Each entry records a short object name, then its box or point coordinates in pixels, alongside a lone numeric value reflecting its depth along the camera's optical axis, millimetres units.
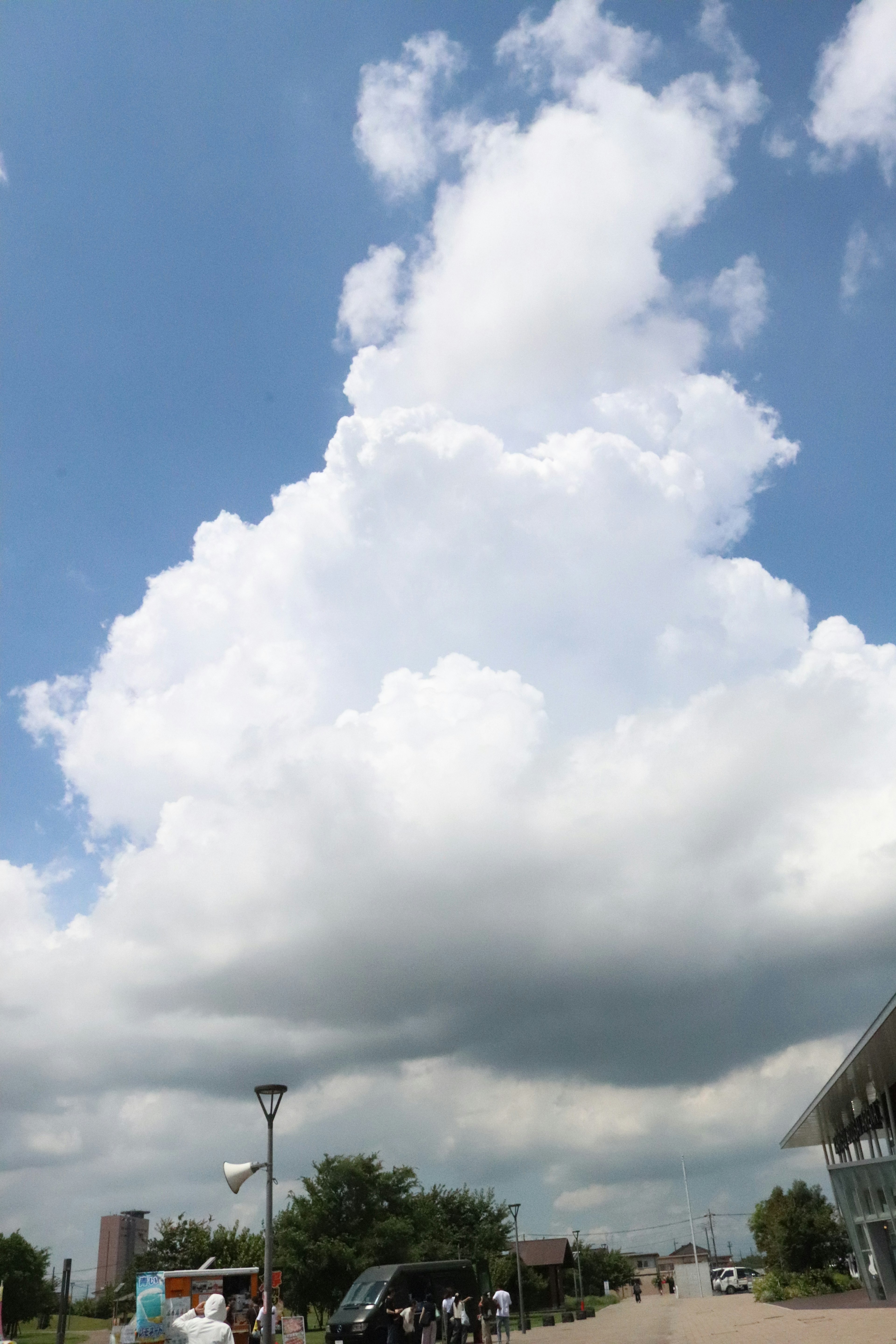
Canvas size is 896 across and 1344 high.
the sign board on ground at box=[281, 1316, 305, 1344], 23938
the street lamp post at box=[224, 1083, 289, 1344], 17281
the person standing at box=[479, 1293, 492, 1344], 30719
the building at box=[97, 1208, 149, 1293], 131750
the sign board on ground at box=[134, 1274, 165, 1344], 14359
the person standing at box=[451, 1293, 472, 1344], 27484
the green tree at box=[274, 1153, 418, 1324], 48094
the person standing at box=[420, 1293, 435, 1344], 24422
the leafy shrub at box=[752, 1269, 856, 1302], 42969
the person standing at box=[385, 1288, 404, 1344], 21672
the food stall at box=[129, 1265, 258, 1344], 15828
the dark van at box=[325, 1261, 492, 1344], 26453
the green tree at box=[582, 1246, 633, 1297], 92688
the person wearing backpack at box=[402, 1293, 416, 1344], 23312
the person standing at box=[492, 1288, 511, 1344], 27906
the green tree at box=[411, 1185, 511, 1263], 57031
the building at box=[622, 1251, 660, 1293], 151375
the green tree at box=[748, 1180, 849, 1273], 44531
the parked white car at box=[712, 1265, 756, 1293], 70500
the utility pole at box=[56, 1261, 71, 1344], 35844
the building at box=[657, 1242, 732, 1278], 153500
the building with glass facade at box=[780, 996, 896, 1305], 31406
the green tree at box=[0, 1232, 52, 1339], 65188
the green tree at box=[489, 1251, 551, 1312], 60719
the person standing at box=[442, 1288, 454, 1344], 28625
